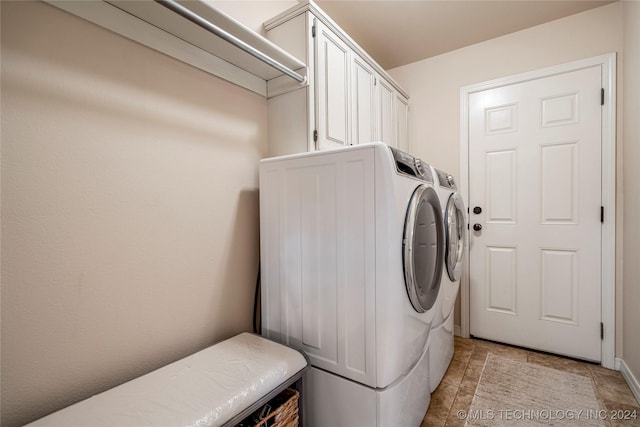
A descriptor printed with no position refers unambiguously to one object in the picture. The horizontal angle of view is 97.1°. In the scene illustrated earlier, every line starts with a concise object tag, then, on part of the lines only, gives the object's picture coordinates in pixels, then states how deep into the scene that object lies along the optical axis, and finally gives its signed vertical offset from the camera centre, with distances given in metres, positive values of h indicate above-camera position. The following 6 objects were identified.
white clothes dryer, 1.09 -0.28
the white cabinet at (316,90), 1.52 +0.70
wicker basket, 1.01 -0.76
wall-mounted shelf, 1.04 +0.76
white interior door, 2.11 -0.04
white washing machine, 1.63 -0.40
